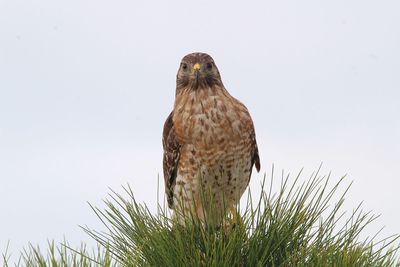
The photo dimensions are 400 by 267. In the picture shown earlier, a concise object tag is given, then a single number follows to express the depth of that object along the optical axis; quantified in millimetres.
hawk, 14719
